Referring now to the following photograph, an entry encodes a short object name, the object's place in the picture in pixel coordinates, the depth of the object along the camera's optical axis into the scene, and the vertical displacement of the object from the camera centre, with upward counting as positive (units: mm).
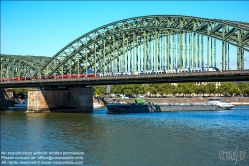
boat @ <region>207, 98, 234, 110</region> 102562 -2583
